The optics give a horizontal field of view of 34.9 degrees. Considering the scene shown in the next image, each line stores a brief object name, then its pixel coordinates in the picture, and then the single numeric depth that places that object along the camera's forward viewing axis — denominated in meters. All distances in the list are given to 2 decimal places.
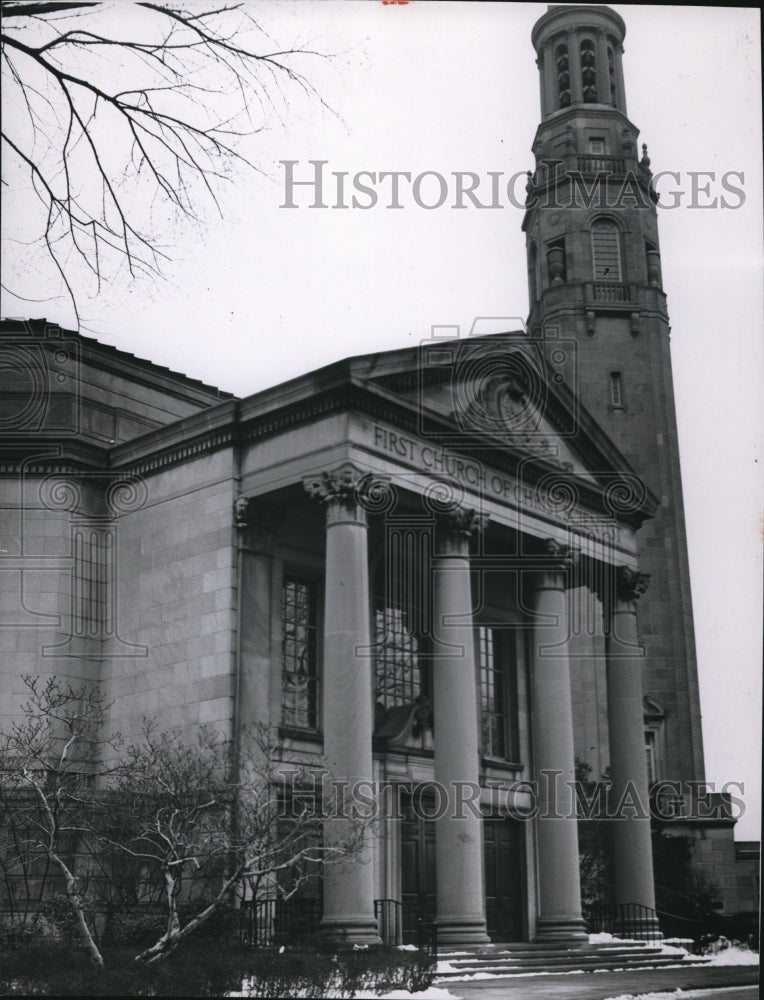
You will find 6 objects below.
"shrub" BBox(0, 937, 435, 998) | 17.36
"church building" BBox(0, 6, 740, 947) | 24.34
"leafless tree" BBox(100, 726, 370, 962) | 20.28
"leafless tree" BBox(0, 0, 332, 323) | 11.56
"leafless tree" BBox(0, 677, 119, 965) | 21.42
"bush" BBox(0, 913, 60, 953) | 20.42
